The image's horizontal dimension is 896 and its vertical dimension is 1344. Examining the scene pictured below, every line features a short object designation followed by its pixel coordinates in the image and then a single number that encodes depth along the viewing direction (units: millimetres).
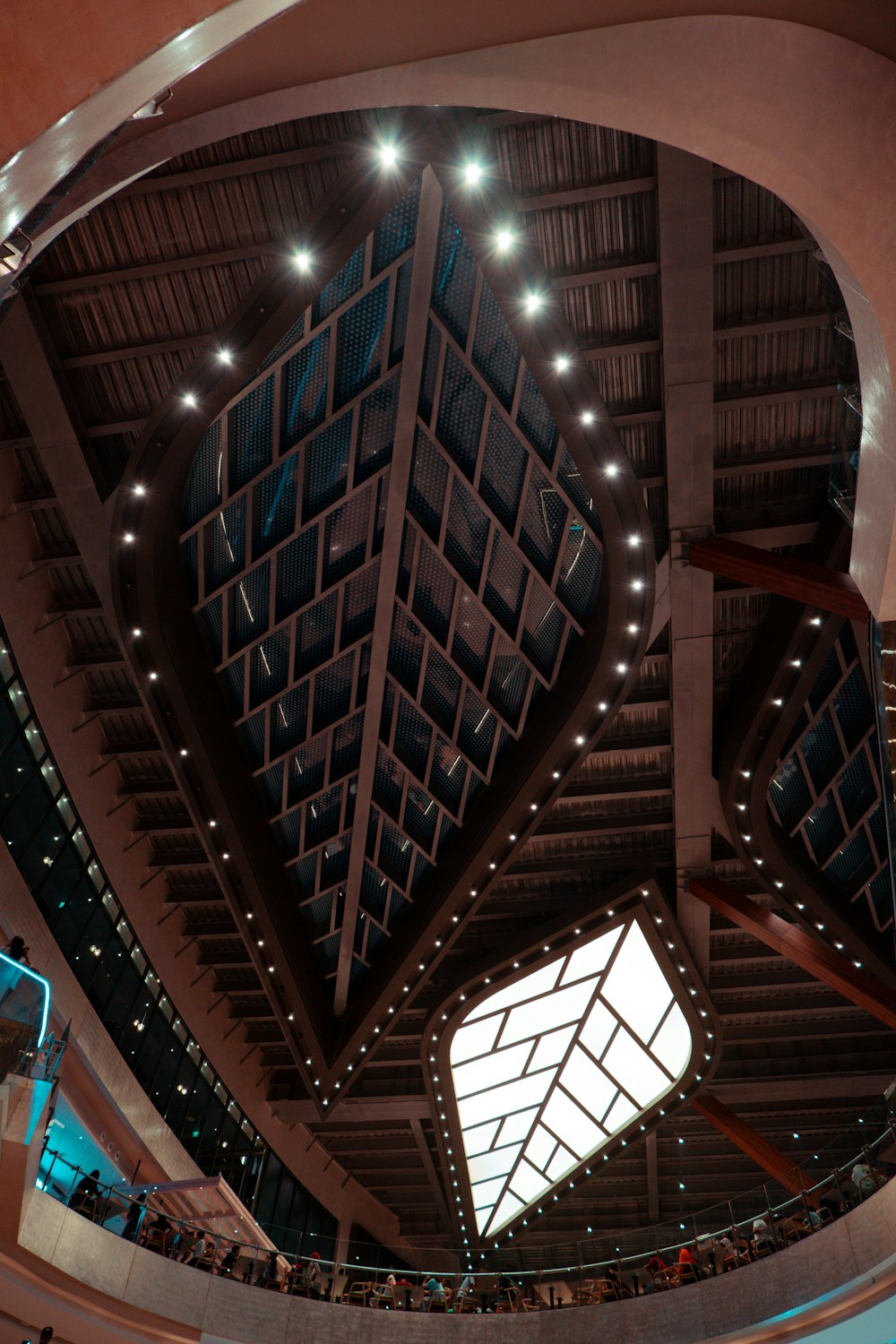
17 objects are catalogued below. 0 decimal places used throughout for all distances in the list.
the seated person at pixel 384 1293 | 19938
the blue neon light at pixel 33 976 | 12055
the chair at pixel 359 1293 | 19844
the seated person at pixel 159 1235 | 18219
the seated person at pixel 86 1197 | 16625
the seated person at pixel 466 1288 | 20203
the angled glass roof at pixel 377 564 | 15836
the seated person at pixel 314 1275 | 19766
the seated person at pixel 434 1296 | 19969
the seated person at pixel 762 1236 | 17734
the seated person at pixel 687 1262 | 18797
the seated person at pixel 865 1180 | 16094
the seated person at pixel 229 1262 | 19094
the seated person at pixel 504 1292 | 20078
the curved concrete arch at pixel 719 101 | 5020
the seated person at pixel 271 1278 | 19383
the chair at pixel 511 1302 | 19922
